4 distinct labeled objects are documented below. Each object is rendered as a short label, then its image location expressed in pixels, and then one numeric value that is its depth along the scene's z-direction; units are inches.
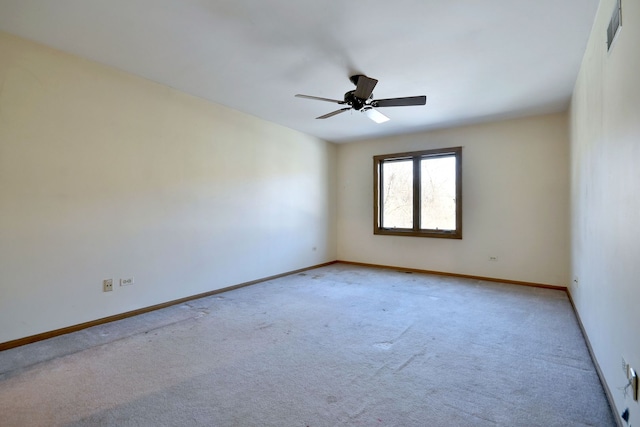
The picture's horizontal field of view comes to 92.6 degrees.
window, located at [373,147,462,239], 215.5
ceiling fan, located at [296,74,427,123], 119.5
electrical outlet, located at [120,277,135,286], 131.1
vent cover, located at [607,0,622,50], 65.1
